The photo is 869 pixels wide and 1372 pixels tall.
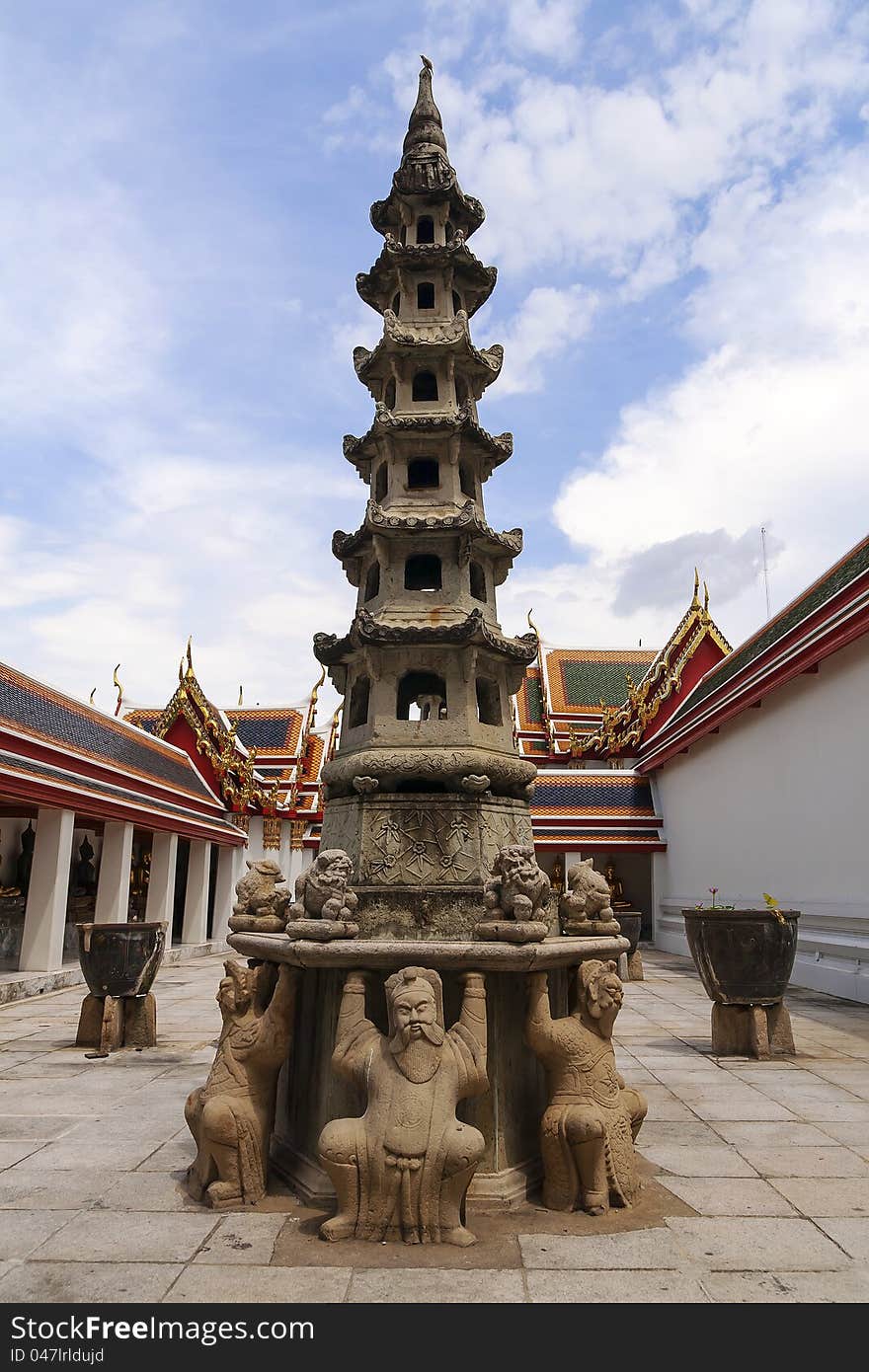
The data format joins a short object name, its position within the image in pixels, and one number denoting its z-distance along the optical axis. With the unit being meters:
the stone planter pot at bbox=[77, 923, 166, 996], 10.00
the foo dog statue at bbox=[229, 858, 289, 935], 6.05
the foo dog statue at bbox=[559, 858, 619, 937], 6.30
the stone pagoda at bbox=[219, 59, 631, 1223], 4.75
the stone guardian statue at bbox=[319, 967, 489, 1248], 4.52
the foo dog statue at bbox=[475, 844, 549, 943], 5.21
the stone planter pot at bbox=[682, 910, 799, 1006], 9.46
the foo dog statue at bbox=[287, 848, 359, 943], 5.32
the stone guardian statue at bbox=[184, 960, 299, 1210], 5.09
